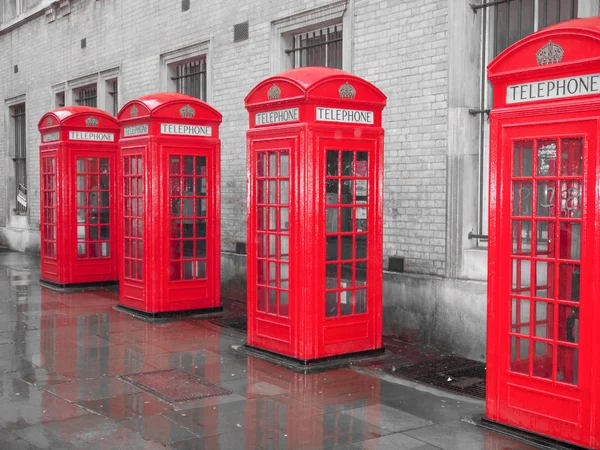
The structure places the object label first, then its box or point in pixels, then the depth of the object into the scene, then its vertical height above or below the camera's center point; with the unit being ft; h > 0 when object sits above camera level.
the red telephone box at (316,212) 23.44 -0.24
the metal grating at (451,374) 22.02 -5.36
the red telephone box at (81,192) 40.19 +0.72
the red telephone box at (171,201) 31.86 +0.17
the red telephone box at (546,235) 16.12 -0.71
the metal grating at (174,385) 20.88 -5.30
